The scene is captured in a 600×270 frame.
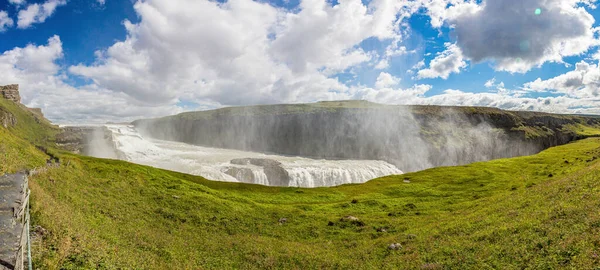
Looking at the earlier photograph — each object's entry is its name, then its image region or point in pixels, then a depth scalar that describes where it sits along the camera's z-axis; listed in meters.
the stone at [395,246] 23.31
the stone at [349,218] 34.83
